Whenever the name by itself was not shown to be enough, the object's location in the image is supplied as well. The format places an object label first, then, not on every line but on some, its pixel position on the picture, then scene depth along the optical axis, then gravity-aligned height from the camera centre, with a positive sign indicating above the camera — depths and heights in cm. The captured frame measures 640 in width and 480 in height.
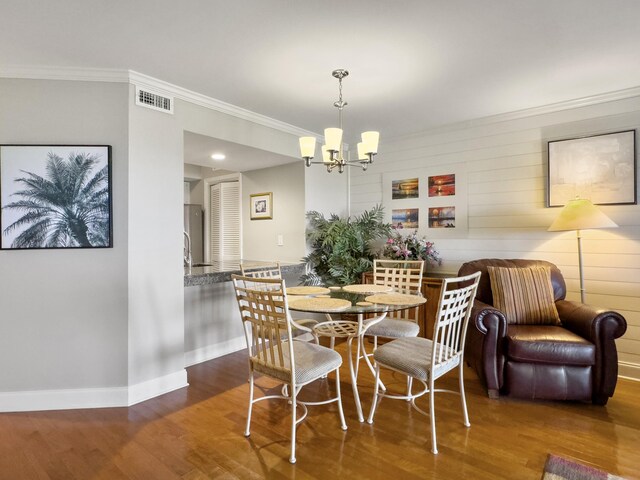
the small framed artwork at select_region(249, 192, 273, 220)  470 +43
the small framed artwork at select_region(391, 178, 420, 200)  442 +60
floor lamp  298 +14
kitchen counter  343 -78
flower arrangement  402 -14
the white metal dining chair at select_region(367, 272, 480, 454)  214 -75
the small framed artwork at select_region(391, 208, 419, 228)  444 +24
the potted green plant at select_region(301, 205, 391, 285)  421 -11
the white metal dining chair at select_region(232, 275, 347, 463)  205 -74
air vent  281 +110
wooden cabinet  376 -72
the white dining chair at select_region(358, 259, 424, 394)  291 -60
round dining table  231 -44
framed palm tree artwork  260 +32
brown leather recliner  261 -88
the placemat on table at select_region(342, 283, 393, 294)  290 -42
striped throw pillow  307 -50
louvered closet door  511 +26
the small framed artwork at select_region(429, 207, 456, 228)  416 +23
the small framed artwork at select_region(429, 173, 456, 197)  415 +59
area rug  187 -124
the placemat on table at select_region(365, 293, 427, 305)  243 -43
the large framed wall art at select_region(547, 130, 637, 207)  319 +61
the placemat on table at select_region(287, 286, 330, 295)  276 -41
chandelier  256 +66
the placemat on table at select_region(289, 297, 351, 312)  228 -44
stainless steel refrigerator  547 +23
